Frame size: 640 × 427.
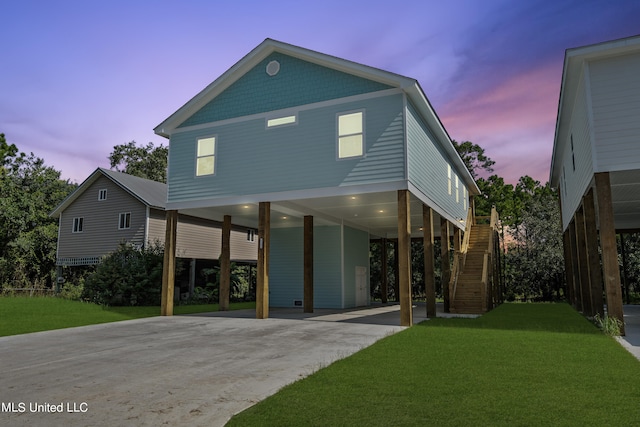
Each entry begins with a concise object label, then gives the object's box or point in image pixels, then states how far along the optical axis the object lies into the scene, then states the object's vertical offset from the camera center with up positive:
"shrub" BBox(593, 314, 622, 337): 10.41 -1.22
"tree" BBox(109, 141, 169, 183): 51.09 +13.90
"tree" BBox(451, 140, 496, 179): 42.06 +10.98
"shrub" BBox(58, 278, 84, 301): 24.27 -0.82
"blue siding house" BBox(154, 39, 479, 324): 13.22 +4.29
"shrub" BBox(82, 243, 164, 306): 22.25 -0.20
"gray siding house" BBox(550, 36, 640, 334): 10.68 +3.65
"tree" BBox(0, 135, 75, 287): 31.38 +3.15
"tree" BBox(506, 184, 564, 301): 30.33 +1.34
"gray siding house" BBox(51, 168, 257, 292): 26.95 +3.51
